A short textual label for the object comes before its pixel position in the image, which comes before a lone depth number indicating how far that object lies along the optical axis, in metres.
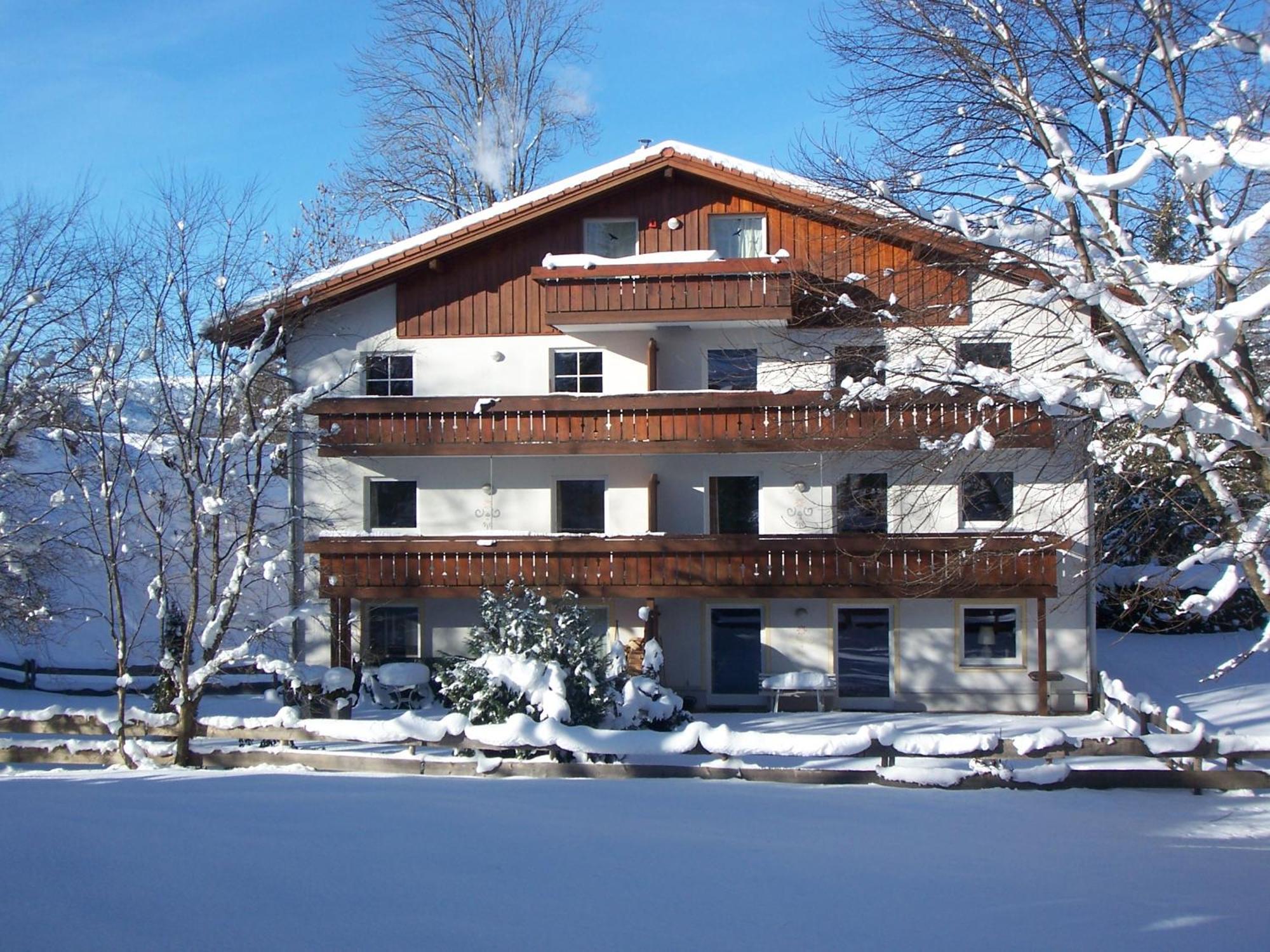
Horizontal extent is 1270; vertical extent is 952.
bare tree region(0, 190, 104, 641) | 17.91
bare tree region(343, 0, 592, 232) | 33.09
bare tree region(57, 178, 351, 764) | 14.81
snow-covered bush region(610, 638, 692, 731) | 16.03
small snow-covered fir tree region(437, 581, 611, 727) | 14.25
